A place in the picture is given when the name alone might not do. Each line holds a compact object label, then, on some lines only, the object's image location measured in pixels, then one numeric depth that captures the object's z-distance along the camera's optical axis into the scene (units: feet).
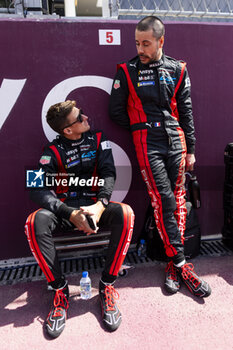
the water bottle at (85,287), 6.57
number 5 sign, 7.57
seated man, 5.93
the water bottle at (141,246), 8.28
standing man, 6.91
